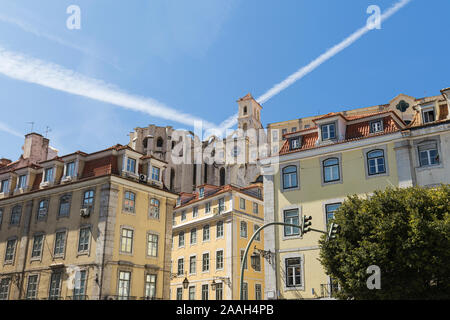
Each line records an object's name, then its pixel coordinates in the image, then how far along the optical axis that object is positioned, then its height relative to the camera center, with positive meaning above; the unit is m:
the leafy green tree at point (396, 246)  21.62 +3.20
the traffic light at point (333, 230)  20.73 +3.56
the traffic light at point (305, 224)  20.44 +3.78
